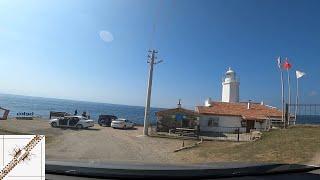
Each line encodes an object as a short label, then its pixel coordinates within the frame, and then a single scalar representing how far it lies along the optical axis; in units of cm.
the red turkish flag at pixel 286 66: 1681
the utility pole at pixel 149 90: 1841
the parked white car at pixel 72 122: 2047
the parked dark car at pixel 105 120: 2497
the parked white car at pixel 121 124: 2263
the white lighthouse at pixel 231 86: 2693
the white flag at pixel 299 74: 1717
